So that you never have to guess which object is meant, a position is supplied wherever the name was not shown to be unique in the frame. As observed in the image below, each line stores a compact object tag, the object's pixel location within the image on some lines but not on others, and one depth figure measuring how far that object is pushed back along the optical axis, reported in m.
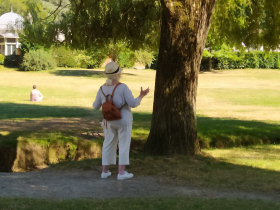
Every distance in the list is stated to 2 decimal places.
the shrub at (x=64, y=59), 50.25
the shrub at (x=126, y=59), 43.65
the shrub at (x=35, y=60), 46.09
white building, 68.56
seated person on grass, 22.00
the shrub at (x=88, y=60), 44.28
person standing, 6.62
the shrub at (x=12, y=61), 50.87
